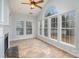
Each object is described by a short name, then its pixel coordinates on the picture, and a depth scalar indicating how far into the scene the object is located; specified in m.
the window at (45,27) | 3.66
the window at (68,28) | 2.15
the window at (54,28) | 2.89
